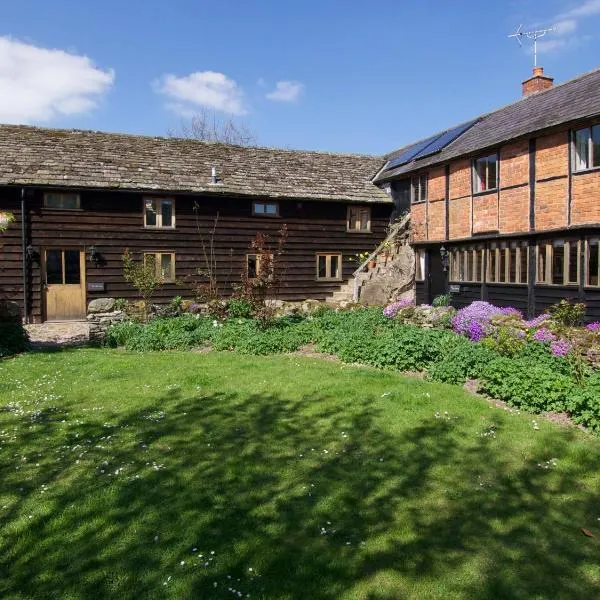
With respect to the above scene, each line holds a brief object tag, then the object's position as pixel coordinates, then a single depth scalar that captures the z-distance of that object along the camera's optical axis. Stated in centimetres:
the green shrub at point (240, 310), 1576
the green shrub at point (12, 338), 1277
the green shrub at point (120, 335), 1439
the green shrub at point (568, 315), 1134
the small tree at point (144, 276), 1599
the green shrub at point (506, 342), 964
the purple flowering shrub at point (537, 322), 1085
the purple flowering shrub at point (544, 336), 977
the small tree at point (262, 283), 1408
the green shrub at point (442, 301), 1955
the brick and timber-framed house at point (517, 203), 1393
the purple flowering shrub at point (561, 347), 904
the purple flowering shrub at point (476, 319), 1130
